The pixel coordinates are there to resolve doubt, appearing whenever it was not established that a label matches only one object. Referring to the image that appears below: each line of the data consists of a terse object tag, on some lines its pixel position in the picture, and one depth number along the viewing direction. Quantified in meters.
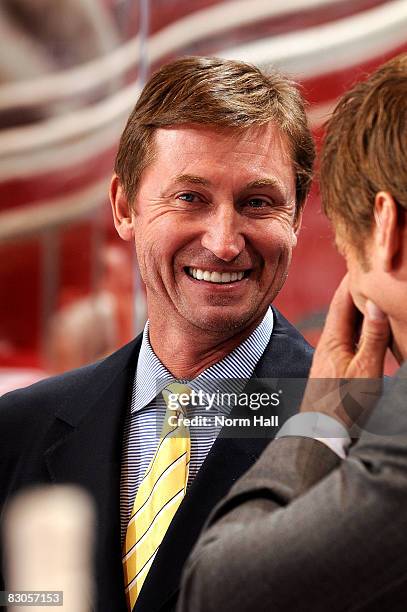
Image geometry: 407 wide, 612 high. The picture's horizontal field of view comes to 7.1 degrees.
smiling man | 2.96
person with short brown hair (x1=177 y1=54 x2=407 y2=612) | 2.76
